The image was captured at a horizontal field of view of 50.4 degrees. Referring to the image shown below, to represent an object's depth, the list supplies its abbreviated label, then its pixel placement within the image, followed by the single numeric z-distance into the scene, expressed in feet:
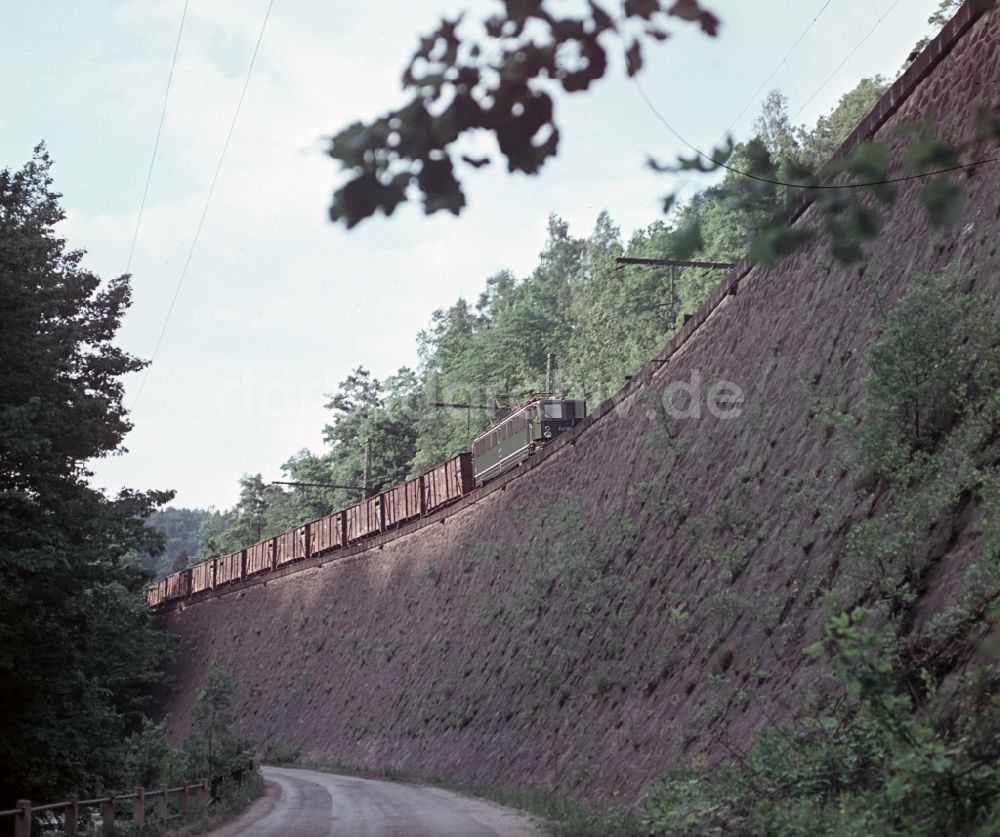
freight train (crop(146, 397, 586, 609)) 117.60
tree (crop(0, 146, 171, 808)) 59.88
